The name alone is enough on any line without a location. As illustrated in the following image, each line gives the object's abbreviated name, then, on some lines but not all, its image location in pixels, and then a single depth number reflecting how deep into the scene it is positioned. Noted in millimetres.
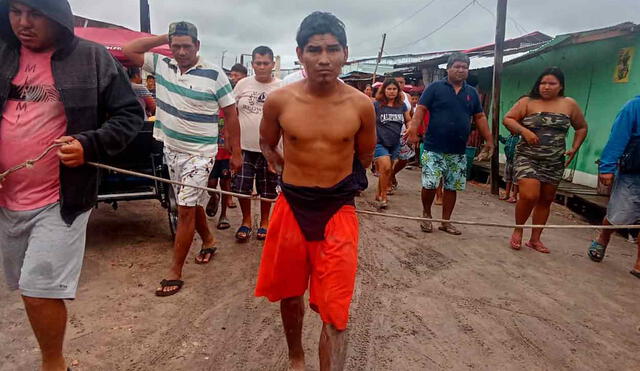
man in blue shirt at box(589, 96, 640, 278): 4266
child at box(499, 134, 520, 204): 7530
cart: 4531
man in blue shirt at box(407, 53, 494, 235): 5168
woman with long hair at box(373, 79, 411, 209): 6508
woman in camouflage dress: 4727
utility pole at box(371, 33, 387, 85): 17828
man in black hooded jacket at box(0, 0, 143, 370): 1991
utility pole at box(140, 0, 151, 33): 13906
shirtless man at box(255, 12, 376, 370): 2146
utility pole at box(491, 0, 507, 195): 8484
